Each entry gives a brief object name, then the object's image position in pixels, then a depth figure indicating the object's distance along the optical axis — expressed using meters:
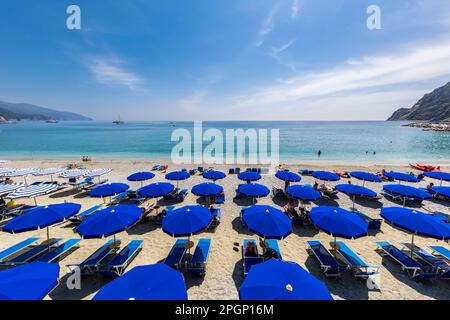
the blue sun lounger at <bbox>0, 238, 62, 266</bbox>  6.81
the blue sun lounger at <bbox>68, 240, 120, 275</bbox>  6.46
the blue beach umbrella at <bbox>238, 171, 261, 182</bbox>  13.25
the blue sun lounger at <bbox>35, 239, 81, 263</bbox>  6.98
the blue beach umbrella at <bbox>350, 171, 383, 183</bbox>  13.23
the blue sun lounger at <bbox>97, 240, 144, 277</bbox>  6.30
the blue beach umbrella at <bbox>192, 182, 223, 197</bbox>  10.27
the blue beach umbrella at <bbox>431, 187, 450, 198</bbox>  11.28
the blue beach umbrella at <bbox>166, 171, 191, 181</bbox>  13.23
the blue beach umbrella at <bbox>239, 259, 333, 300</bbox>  3.73
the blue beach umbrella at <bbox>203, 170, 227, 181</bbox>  13.49
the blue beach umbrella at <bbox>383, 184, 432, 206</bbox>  10.30
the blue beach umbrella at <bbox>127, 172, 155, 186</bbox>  13.03
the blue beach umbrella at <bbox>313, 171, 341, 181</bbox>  13.33
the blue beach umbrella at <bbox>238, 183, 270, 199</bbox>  10.29
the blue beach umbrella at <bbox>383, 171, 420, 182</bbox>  13.73
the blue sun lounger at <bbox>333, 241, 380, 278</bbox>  6.38
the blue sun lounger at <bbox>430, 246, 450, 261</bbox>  7.19
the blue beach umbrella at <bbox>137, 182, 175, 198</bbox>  10.18
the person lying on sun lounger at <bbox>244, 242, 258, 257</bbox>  7.12
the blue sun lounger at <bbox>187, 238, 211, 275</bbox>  6.46
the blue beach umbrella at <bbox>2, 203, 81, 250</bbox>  6.64
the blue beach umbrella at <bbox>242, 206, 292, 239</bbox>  6.31
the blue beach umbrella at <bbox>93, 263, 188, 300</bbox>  3.70
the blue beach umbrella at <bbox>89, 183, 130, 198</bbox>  10.36
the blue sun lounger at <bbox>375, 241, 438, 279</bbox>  6.38
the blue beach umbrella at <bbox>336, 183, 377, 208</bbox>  10.66
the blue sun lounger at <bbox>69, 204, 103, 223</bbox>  9.73
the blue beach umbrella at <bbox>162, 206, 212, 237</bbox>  6.35
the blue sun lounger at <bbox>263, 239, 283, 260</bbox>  7.21
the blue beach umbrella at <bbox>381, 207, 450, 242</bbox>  6.21
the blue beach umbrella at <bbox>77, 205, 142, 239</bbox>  6.26
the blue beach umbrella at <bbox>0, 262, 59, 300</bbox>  3.81
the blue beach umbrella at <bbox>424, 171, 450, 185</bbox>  14.24
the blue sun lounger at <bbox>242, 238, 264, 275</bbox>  6.54
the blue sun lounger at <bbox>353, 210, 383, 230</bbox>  9.30
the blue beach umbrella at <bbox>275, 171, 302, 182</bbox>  12.93
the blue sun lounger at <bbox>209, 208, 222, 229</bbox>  9.61
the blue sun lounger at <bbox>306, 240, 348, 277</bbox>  6.44
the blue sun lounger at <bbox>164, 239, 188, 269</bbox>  6.74
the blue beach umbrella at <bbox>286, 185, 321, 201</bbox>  9.88
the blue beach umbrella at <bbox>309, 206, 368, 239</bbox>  6.37
